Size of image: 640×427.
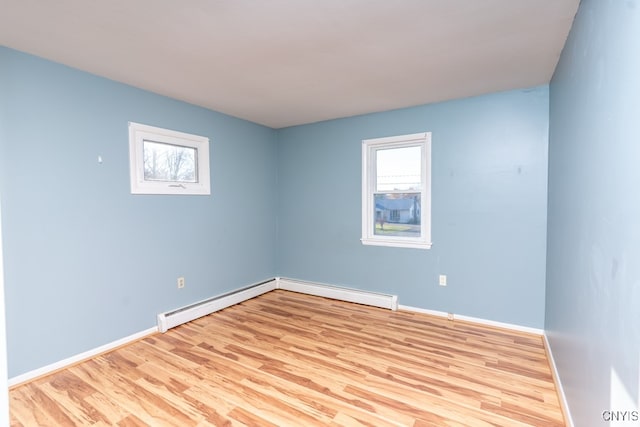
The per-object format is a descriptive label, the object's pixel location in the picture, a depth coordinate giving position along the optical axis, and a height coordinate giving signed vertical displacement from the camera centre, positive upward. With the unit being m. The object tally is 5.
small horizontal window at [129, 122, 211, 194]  2.79 +0.46
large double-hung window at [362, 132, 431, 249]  3.39 +0.17
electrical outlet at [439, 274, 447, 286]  3.28 -0.82
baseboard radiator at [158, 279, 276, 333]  3.00 -1.15
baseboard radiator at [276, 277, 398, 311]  3.57 -1.14
